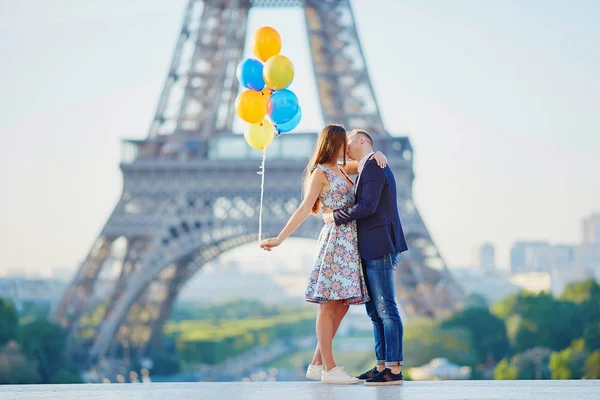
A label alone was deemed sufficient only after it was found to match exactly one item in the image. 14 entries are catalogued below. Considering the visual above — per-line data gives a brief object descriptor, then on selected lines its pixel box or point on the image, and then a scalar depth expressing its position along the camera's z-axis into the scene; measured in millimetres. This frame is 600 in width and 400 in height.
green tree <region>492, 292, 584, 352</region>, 32750
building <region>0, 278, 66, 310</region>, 57031
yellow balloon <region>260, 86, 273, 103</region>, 9047
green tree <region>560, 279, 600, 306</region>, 36344
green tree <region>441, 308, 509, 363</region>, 31141
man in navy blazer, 7363
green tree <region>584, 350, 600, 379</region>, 27500
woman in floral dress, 7434
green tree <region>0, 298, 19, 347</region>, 28281
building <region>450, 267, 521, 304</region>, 93125
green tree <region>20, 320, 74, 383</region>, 27312
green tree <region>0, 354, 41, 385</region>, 25353
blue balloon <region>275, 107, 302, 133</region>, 9031
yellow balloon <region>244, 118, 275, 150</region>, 9297
